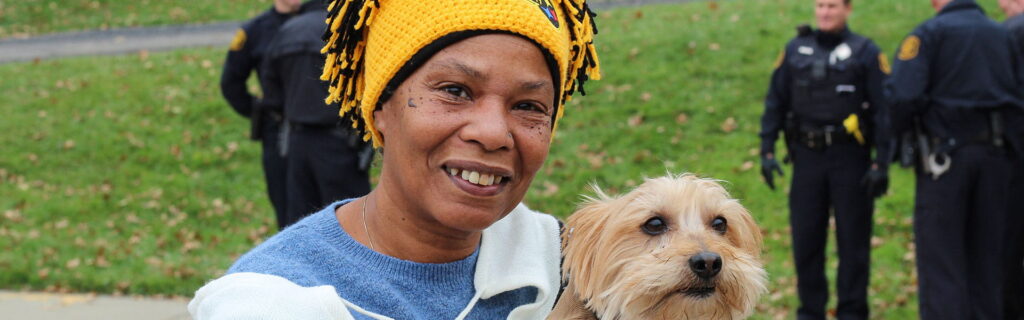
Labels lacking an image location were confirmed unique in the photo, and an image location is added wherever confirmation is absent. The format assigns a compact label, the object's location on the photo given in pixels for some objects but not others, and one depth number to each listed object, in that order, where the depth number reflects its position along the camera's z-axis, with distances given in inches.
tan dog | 94.1
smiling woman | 74.3
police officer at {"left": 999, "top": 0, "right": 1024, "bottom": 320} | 255.3
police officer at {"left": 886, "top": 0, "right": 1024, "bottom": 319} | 253.0
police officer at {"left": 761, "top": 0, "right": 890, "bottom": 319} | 287.3
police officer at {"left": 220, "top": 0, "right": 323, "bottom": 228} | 320.5
